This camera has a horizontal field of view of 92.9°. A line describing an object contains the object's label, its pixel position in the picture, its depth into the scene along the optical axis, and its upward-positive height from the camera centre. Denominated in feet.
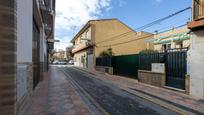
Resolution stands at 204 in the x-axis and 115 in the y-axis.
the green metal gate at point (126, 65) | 26.13 -2.37
